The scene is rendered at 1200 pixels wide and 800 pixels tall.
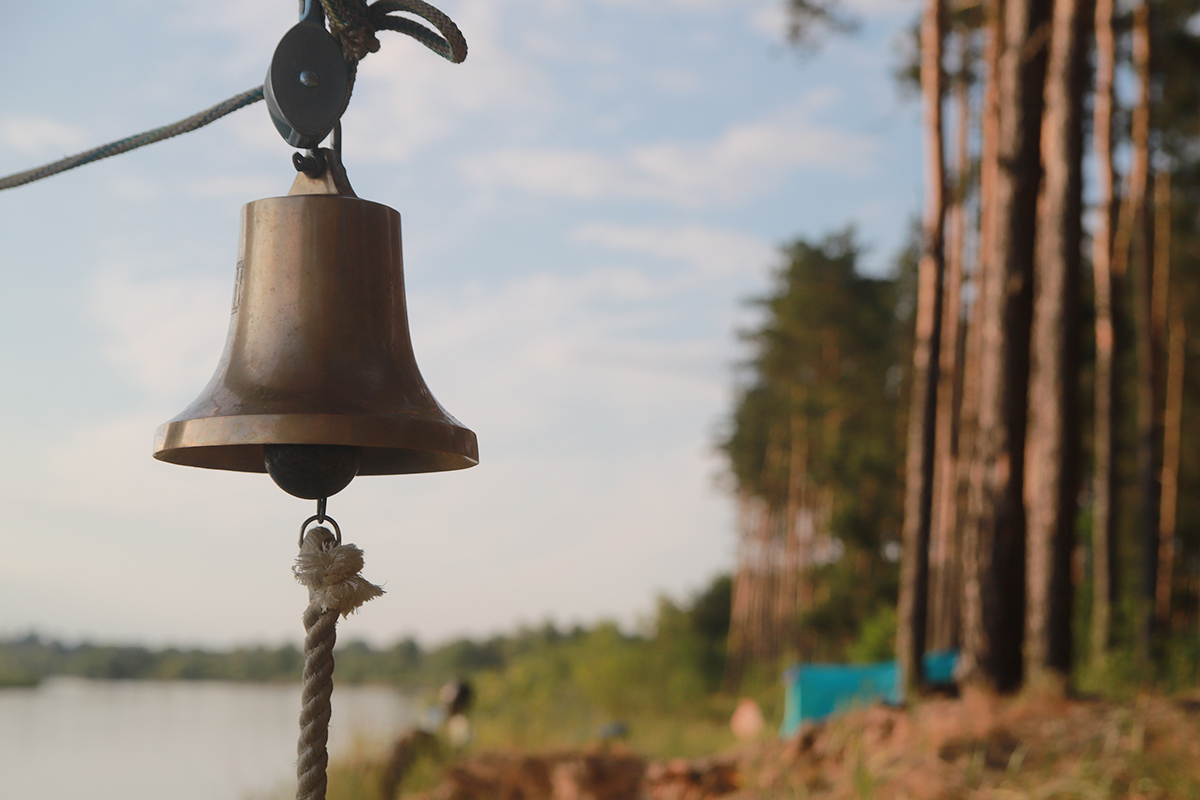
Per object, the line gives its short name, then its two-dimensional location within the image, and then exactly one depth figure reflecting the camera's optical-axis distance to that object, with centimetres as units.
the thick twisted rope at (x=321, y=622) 124
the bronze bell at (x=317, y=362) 133
